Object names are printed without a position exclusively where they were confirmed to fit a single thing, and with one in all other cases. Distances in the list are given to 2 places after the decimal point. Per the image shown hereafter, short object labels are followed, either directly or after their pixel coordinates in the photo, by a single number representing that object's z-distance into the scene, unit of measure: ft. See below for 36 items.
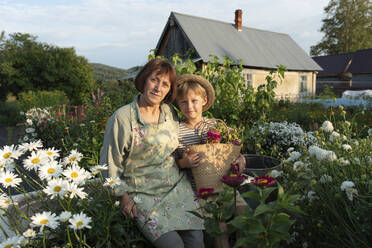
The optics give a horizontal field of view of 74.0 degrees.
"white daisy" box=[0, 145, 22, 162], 4.62
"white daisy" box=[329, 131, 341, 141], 5.77
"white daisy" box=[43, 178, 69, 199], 3.95
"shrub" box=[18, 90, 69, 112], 30.53
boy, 6.79
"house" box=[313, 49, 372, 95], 87.35
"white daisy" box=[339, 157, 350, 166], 4.65
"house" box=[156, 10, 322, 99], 43.93
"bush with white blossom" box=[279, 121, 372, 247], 3.99
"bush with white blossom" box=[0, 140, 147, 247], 3.85
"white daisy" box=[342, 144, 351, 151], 5.19
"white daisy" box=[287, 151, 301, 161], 5.73
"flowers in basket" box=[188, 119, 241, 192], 5.83
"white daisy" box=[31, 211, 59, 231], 3.46
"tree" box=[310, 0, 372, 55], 94.79
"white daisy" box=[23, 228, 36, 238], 3.83
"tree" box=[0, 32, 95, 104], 54.75
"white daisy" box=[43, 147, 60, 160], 4.92
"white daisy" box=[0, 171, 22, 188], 4.24
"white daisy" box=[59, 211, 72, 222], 3.52
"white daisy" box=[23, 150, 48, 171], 4.49
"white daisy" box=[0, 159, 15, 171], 4.47
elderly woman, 5.31
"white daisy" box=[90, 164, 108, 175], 4.89
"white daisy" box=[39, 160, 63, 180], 4.30
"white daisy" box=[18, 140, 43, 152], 5.02
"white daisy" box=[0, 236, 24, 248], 3.69
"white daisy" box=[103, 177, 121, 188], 4.71
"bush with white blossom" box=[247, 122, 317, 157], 10.00
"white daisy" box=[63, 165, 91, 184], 4.25
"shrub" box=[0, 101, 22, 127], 40.55
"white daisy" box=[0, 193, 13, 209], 4.26
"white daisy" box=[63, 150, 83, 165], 5.17
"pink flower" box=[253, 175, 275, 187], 3.48
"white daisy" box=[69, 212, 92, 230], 3.45
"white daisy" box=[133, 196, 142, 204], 5.16
